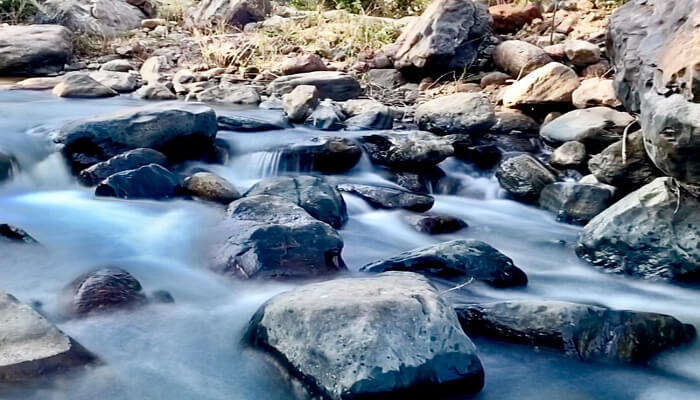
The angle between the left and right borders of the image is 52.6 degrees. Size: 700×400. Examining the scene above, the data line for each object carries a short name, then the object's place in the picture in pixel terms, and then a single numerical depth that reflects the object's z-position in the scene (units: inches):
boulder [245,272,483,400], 89.0
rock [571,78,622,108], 232.5
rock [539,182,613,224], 181.3
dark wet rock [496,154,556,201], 201.2
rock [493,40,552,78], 280.1
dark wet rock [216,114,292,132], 248.8
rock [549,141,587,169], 210.7
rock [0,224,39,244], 149.0
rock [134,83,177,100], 306.5
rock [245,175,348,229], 167.3
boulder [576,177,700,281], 143.1
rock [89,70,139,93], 322.0
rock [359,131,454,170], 214.1
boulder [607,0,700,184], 128.3
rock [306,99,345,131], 256.1
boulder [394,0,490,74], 294.4
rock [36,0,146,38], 416.8
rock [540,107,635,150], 212.4
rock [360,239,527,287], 136.3
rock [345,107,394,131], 256.2
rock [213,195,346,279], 132.3
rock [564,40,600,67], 269.4
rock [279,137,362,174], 218.4
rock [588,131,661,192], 181.2
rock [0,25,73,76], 349.7
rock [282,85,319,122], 263.7
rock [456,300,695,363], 108.8
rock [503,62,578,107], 246.4
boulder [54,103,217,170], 205.0
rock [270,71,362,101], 293.7
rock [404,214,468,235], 174.2
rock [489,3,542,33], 330.3
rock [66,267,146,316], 117.5
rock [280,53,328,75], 320.5
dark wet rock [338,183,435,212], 188.5
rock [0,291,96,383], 92.5
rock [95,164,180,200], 180.9
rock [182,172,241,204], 182.4
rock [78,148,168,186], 192.2
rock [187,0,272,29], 432.1
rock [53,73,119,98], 299.3
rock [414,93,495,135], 241.8
